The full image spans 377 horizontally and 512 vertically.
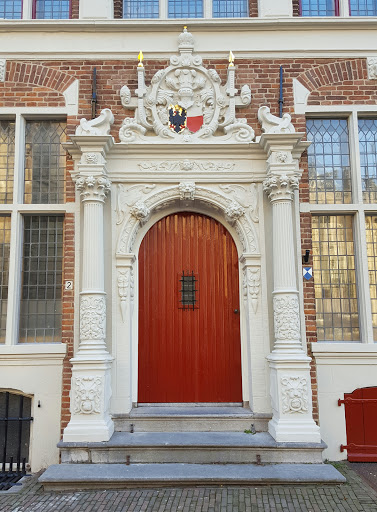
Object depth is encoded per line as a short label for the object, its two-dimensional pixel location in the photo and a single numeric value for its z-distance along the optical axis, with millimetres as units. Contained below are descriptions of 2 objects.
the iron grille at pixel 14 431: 5270
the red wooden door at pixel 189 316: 5648
